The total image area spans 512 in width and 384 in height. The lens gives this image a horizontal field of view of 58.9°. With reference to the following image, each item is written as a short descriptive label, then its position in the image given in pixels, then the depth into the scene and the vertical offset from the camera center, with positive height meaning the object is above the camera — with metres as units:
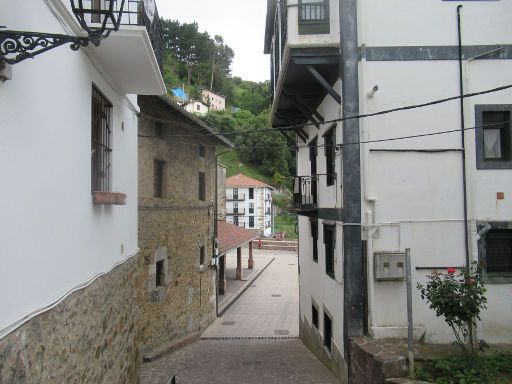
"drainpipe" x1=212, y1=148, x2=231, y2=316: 16.52 -1.48
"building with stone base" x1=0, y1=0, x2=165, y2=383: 3.10 +0.04
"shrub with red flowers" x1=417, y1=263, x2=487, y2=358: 6.08 -1.34
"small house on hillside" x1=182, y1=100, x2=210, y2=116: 72.81 +15.49
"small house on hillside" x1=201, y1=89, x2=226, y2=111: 77.12 +18.34
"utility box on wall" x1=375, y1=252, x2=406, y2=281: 7.46 -1.10
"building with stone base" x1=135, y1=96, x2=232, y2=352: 10.76 -0.56
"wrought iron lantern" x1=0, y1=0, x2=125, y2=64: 2.83 +1.07
